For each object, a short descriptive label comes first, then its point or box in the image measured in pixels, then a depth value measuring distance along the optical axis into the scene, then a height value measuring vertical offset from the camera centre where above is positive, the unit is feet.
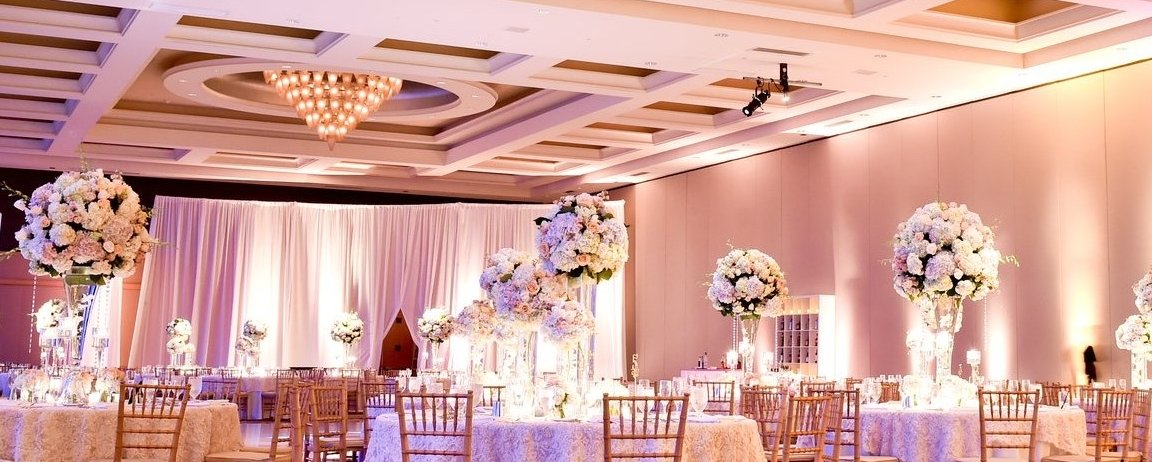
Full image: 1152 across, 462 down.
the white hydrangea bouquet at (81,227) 22.74 +2.45
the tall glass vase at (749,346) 34.19 +0.79
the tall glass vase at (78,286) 23.15 +1.40
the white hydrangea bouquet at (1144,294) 31.24 +2.18
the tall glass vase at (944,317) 26.32 +1.30
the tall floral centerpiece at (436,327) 52.60 +1.74
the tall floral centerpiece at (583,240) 19.57 +2.05
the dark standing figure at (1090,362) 36.99 +0.57
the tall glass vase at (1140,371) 32.37 +0.30
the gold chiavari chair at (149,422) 19.63 -0.95
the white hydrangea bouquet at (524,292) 19.52 +1.22
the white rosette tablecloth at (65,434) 19.88 -1.14
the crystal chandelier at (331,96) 40.24 +8.64
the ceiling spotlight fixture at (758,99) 36.86 +8.07
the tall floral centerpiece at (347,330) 55.67 +1.64
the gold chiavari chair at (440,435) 17.20 -0.89
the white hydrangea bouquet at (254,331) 54.49 +1.49
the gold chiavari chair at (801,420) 19.57 -0.71
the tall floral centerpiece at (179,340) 51.16 +1.00
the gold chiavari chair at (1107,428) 22.75 -0.88
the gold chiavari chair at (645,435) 16.80 -0.82
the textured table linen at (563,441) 17.29 -0.96
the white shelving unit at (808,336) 48.03 +1.58
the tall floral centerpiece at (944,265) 25.95 +2.35
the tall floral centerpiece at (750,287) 34.30 +2.39
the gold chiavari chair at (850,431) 21.98 -0.99
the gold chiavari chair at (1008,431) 21.97 -0.90
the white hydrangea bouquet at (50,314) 43.66 +1.71
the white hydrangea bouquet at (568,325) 18.98 +0.69
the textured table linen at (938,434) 22.97 -1.00
